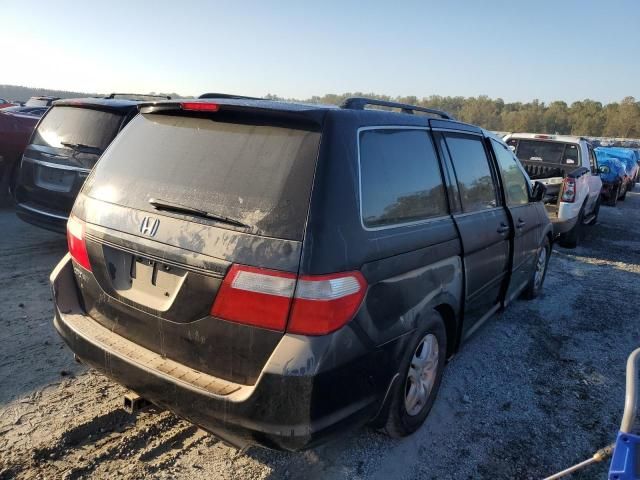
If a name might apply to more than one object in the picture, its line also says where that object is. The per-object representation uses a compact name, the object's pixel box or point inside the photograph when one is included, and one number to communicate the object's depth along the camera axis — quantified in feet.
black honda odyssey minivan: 6.68
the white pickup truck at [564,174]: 26.78
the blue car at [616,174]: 49.49
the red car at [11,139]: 25.31
